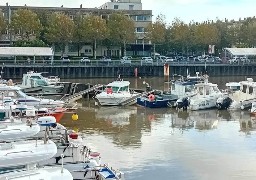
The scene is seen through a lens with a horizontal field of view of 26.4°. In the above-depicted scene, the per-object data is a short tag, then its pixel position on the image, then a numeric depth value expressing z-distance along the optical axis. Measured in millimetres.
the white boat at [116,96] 40344
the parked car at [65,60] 66881
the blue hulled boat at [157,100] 39375
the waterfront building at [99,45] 82562
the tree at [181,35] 86062
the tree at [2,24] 75288
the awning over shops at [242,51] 80000
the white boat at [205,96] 38281
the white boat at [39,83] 45312
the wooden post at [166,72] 61769
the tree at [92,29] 77000
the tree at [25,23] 75312
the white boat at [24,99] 31688
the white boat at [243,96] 38406
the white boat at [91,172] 16719
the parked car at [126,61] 69750
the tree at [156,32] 83875
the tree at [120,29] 79750
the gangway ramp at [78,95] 40325
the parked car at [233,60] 74250
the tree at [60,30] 76062
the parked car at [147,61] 70144
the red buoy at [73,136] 20956
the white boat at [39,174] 12922
